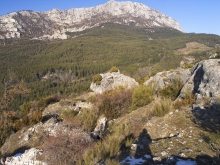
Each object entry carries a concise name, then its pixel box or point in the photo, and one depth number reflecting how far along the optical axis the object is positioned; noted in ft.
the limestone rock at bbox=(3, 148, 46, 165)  20.80
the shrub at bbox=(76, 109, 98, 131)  30.06
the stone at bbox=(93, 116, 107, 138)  26.50
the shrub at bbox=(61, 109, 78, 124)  41.39
